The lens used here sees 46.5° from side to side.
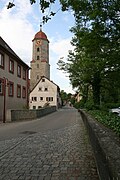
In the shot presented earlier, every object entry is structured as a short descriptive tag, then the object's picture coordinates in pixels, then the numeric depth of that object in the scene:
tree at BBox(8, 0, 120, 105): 5.57
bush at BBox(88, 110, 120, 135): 4.20
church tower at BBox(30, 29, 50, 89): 47.47
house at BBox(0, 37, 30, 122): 15.17
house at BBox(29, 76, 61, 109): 43.09
